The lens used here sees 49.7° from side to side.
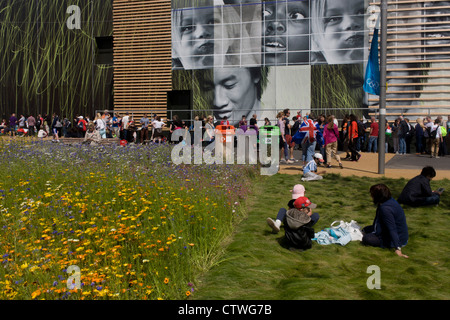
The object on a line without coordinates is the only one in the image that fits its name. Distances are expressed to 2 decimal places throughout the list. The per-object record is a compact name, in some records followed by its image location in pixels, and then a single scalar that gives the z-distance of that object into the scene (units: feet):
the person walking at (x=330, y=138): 47.93
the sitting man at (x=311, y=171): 41.55
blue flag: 43.93
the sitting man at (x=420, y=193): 31.40
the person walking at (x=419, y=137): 62.75
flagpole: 42.27
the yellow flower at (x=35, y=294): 15.16
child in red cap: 24.22
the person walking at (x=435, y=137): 58.58
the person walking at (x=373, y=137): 62.80
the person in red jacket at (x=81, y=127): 82.99
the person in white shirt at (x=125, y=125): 79.19
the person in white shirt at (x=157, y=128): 76.39
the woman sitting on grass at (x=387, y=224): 23.06
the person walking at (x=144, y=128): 76.78
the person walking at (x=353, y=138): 52.95
